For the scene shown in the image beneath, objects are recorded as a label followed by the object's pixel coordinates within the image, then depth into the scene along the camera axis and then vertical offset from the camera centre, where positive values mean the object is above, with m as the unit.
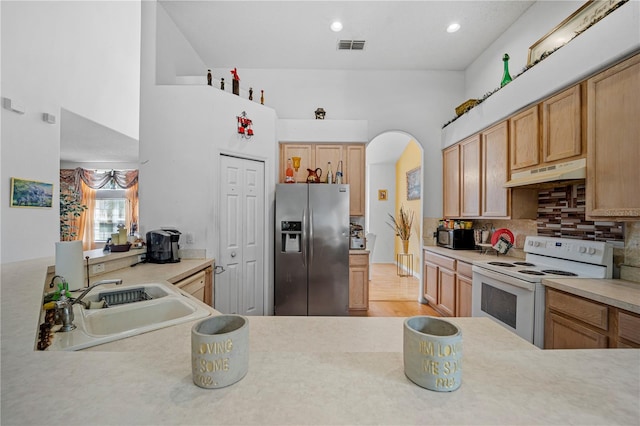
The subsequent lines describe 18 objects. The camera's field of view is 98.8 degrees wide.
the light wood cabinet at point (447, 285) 2.99 -0.85
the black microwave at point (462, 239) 3.56 -0.31
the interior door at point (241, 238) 3.08 -0.29
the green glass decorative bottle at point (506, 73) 2.98 +1.58
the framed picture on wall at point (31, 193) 1.98 +0.14
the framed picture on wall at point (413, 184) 5.70 +0.67
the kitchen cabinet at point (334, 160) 3.91 +0.78
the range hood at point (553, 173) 2.01 +0.34
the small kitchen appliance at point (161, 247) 2.54 -0.32
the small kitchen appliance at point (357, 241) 3.76 -0.37
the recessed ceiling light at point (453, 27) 3.21 +2.24
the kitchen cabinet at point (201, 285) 2.24 -0.64
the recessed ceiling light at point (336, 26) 3.20 +2.23
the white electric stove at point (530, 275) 2.01 -0.48
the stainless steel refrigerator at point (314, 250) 3.38 -0.44
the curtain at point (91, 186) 6.38 +0.60
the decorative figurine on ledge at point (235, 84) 3.21 +1.51
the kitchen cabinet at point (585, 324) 1.50 -0.66
